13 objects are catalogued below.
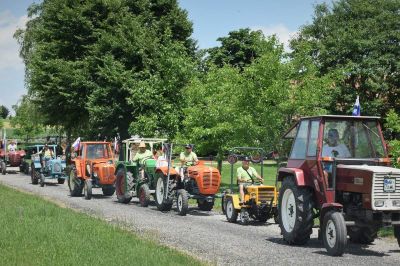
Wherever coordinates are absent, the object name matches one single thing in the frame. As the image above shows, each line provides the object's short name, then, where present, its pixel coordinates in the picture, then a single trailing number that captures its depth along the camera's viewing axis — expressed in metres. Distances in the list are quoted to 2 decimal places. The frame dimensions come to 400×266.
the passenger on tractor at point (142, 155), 18.95
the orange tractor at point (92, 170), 20.84
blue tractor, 27.09
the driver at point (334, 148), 10.68
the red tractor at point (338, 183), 9.73
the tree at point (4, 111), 172.23
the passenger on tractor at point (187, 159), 16.94
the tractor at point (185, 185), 16.20
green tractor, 18.41
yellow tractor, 14.16
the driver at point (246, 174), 14.88
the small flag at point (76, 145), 26.89
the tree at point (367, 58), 40.78
